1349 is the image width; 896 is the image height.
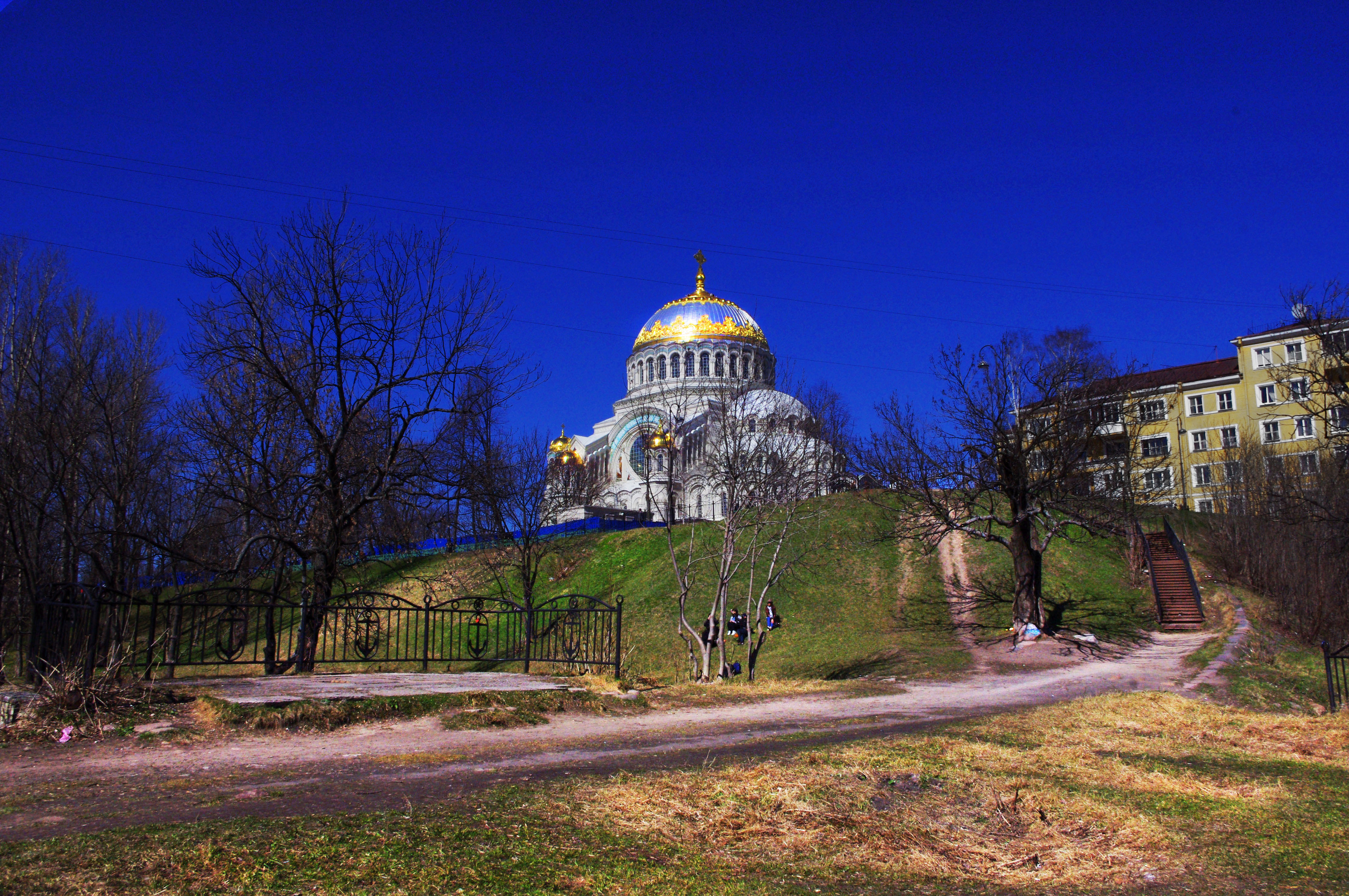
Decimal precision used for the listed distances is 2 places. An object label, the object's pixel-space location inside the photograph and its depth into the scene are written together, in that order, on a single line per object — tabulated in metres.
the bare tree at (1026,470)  22.38
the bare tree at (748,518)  18.09
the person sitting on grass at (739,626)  23.38
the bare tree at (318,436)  12.76
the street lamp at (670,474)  17.89
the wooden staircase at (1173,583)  23.23
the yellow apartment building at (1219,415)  43.22
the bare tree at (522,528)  27.22
